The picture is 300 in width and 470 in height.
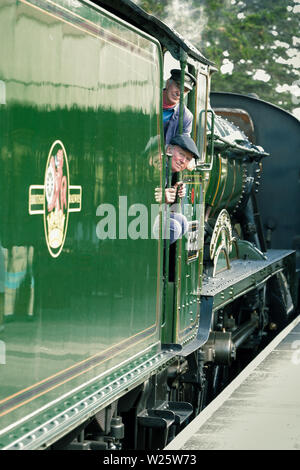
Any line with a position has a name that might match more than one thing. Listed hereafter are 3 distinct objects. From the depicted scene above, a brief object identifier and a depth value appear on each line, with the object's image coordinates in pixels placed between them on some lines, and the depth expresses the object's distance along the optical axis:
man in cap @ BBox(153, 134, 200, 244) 10.45
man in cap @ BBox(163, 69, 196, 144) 10.77
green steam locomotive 5.87
